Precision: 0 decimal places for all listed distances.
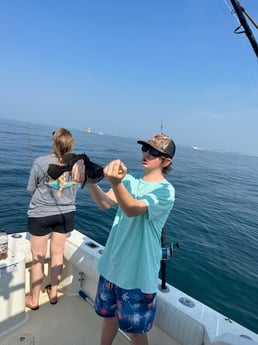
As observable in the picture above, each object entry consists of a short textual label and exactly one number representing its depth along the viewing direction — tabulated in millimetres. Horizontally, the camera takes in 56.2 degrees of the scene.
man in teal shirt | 1448
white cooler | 2094
